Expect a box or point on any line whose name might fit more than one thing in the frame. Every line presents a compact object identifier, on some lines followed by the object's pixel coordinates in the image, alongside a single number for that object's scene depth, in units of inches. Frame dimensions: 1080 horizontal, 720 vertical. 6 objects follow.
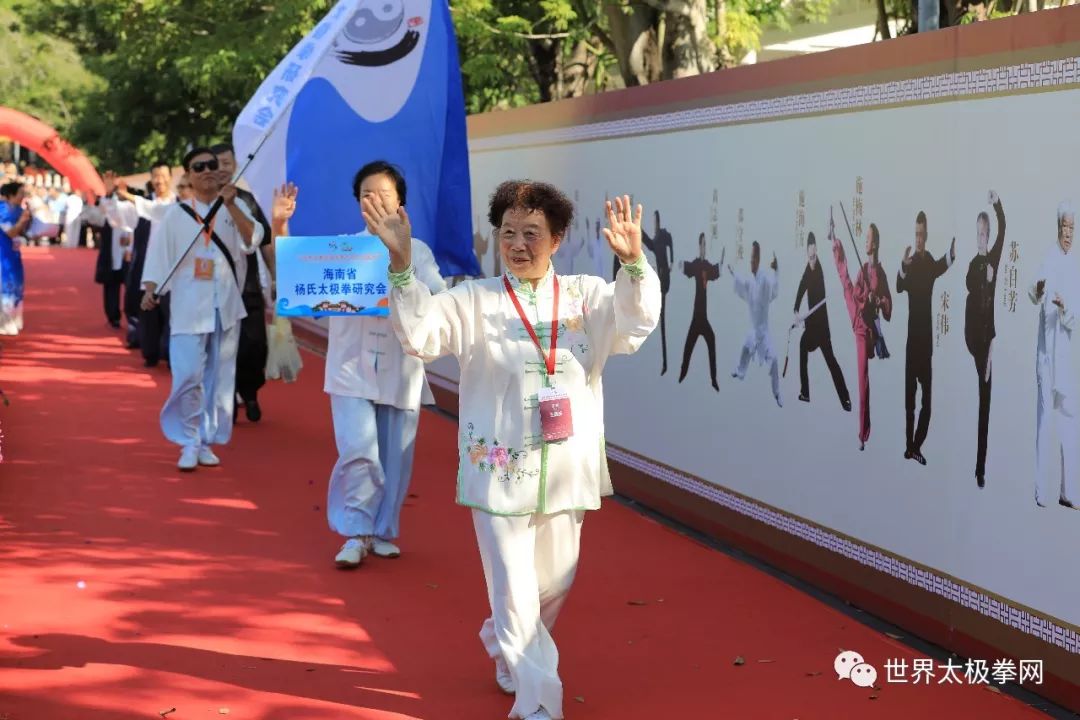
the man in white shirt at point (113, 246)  819.4
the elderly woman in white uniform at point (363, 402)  319.0
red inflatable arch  1881.2
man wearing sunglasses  417.1
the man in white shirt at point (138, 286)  661.8
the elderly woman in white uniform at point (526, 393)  219.0
